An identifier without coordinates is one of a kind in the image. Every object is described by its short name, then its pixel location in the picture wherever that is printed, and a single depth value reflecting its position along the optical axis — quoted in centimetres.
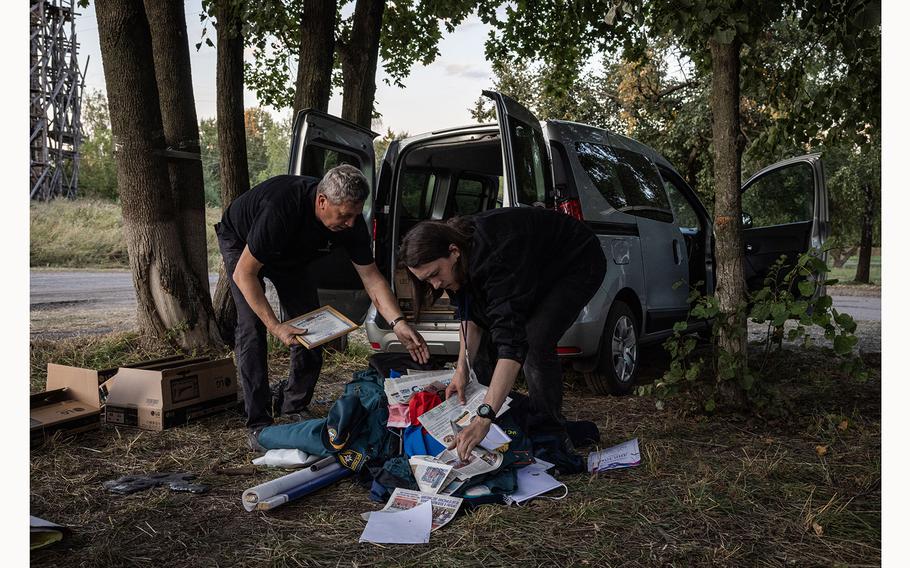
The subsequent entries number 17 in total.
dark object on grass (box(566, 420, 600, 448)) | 381
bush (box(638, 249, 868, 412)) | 392
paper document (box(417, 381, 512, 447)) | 296
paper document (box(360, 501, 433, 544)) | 263
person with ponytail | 281
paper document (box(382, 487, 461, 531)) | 280
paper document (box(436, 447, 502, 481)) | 295
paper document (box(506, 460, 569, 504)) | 300
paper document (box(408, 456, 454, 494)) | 294
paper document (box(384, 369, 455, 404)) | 328
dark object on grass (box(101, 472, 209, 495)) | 318
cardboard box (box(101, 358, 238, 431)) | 418
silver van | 445
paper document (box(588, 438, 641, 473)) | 343
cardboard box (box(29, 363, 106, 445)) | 386
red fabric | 319
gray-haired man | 354
